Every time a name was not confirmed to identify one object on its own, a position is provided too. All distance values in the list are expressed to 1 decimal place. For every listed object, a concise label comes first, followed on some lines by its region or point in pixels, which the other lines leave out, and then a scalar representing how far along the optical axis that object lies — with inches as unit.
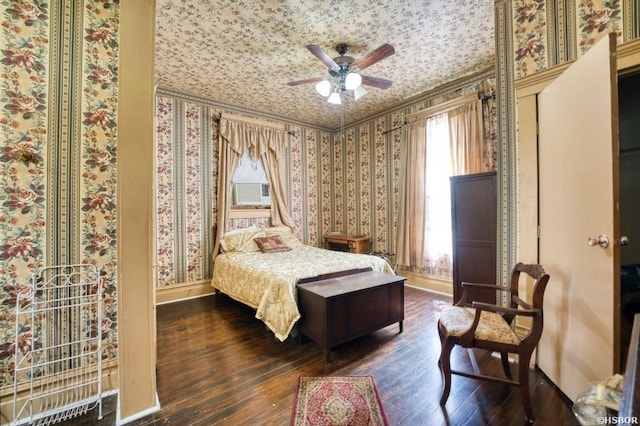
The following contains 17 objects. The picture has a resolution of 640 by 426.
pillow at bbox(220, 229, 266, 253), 150.0
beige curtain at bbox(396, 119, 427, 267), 156.1
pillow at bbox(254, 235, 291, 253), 150.6
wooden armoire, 101.3
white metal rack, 59.8
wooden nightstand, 180.5
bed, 94.8
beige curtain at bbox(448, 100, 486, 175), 131.3
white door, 51.6
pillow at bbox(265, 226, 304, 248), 167.0
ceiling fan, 94.3
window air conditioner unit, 166.1
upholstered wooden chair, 58.4
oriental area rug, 58.7
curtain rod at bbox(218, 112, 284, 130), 160.4
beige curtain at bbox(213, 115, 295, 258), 158.6
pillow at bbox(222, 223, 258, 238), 156.0
